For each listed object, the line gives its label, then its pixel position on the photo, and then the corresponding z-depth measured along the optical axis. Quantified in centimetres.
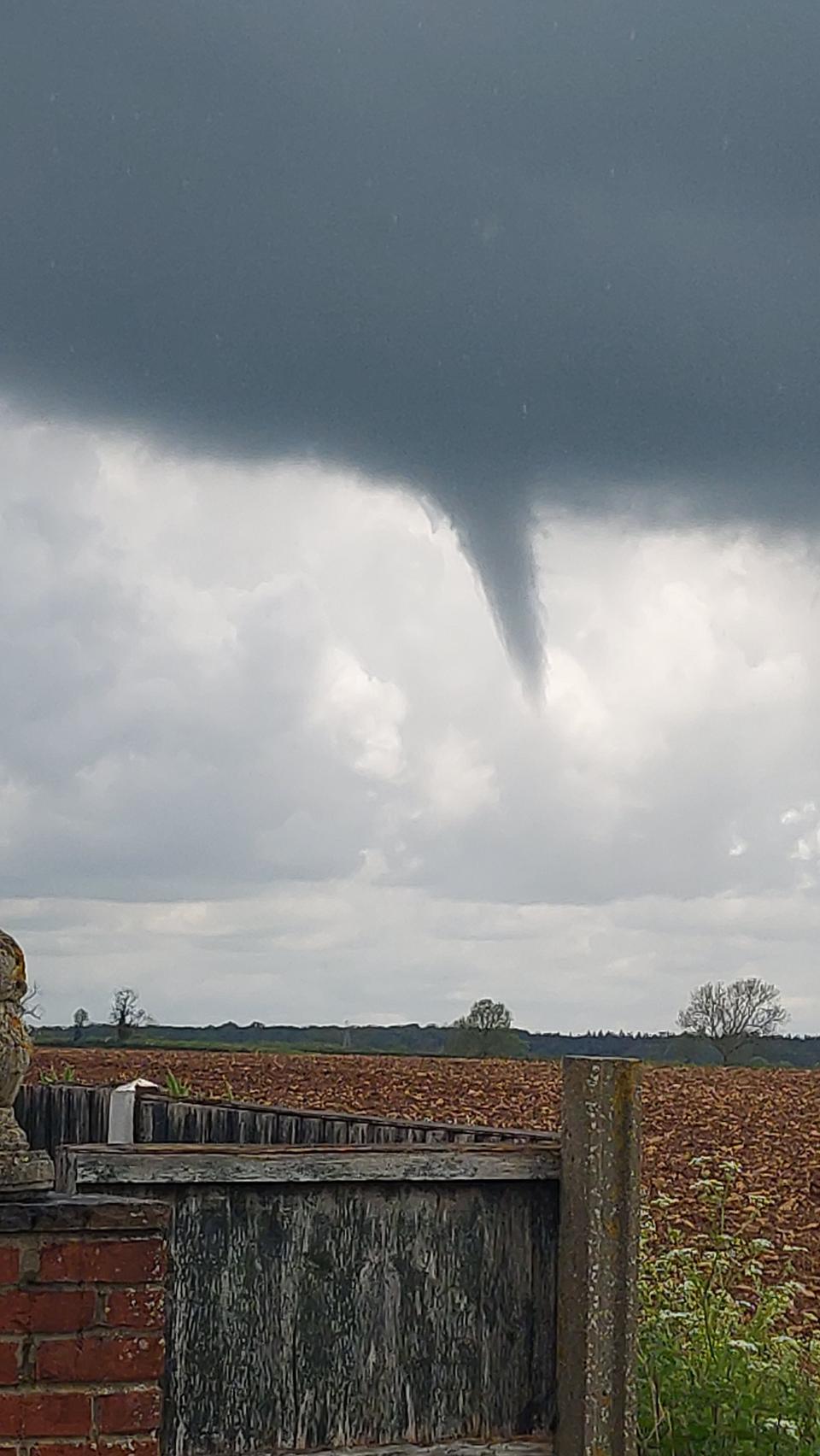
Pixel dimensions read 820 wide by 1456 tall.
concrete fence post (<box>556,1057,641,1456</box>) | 634
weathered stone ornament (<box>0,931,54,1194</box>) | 475
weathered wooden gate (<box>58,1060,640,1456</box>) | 597
